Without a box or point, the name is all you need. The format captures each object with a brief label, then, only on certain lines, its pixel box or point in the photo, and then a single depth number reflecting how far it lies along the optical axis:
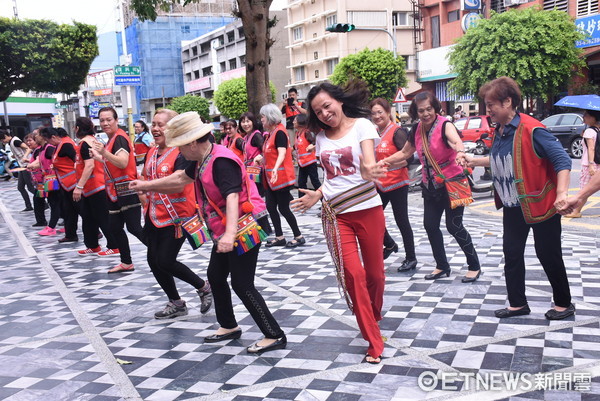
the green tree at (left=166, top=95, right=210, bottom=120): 66.44
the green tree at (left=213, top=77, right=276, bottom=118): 58.75
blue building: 78.81
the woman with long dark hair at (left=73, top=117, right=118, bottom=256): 8.32
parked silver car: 20.38
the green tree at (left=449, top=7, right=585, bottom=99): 27.70
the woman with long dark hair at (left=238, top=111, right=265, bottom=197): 9.13
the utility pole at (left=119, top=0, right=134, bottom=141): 25.58
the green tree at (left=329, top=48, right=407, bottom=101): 44.66
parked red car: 25.33
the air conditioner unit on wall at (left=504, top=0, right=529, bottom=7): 32.72
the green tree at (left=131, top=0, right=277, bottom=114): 13.03
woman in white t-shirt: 4.25
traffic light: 22.25
